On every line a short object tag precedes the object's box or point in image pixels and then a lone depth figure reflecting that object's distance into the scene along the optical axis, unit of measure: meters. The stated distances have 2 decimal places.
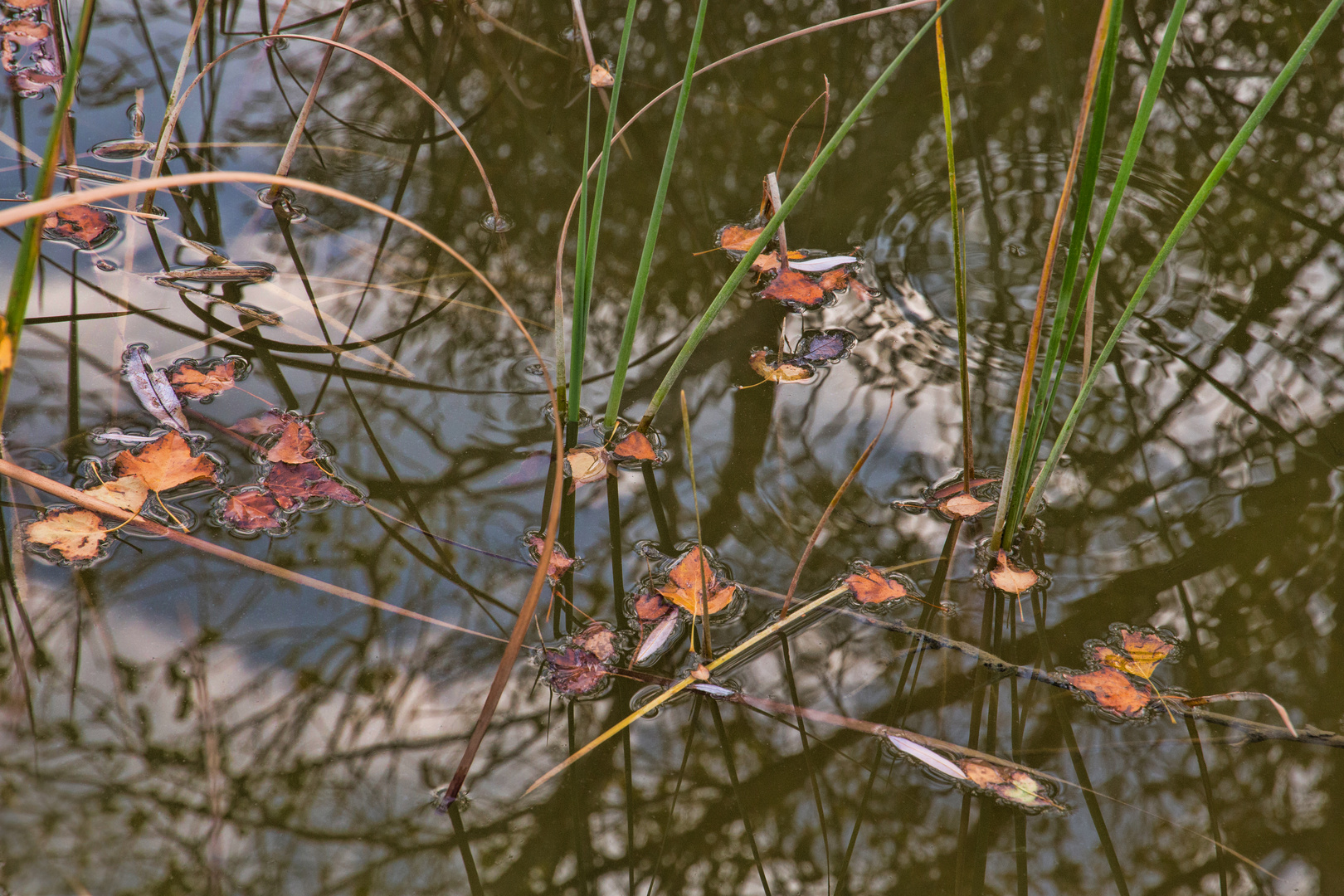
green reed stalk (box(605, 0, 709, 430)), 1.92
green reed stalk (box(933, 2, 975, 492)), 1.86
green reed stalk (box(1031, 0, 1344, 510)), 1.81
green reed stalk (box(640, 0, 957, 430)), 1.88
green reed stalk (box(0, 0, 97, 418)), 1.73
